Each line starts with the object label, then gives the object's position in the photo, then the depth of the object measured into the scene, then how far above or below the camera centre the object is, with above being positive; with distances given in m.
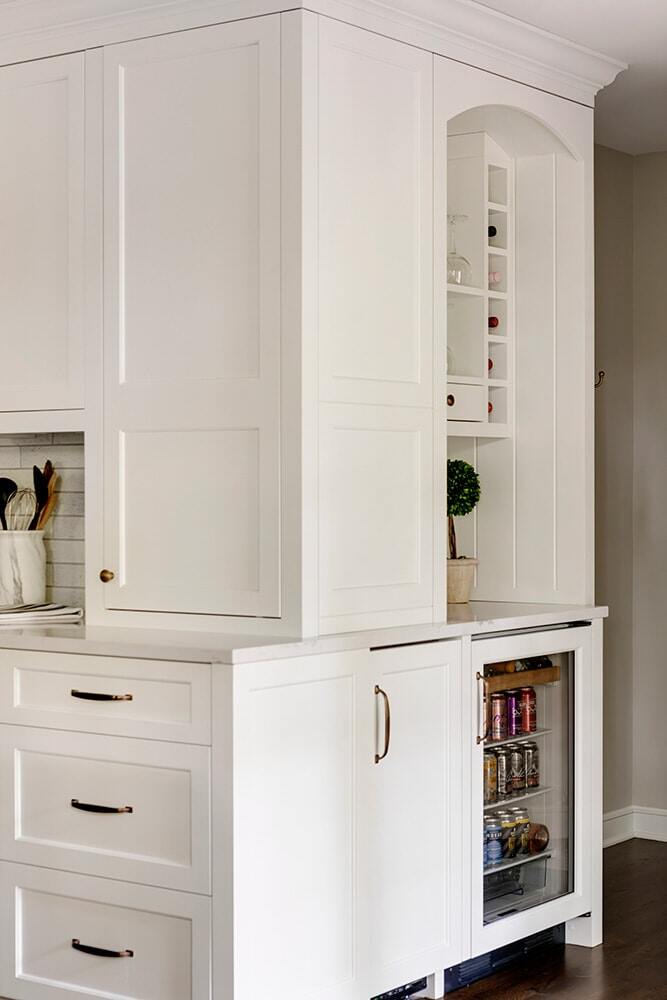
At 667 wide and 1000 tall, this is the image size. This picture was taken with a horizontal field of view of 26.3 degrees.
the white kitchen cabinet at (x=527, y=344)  4.10 +0.51
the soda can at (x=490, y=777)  3.79 -0.68
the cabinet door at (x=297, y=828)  2.98 -0.67
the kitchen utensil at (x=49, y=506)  3.87 +0.04
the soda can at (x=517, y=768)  3.88 -0.68
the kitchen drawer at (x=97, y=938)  3.03 -0.92
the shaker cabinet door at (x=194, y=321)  3.27 +0.47
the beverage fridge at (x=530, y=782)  3.73 -0.72
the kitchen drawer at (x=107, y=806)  3.01 -0.63
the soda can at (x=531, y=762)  3.93 -0.67
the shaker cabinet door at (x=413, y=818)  3.34 -0.72
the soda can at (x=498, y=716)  3.80 -0.52
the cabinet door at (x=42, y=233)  3.55 +0.73
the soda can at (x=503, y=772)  3.83 -0.68
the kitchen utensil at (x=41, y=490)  3.88 +0.08
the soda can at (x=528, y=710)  3.91 -0.52
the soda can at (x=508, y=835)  3.84 -0.85
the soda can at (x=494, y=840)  3.79 -0.85
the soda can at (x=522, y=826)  3.89 -0.84
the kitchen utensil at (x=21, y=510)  3.89 +0.03
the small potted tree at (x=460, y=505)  3.95 +0.04
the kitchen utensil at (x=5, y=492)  3.89 +0.08
